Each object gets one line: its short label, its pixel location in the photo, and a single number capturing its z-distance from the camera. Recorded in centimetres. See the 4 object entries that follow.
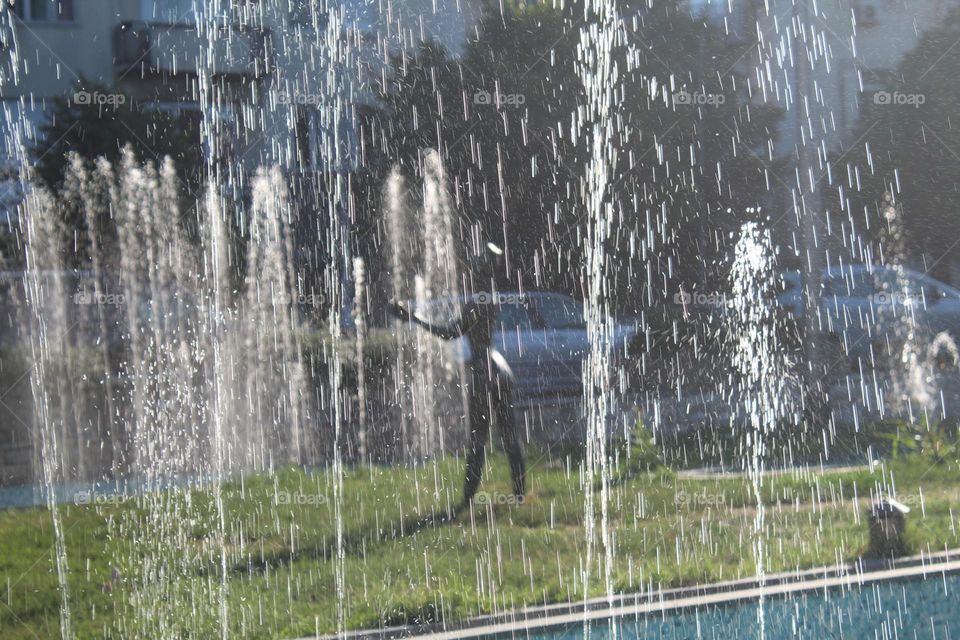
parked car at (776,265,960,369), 1410
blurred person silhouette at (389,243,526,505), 1016
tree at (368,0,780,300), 1432
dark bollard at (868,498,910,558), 784
